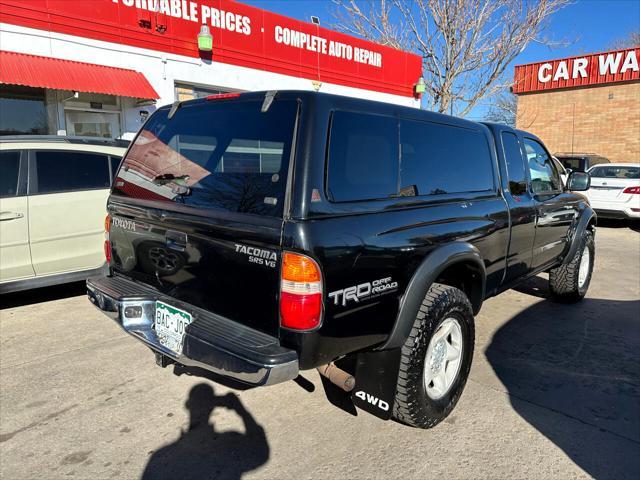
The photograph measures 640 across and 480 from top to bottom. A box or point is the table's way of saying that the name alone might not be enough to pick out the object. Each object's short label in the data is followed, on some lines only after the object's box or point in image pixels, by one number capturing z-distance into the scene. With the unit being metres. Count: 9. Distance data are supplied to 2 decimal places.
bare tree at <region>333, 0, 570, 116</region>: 19.52
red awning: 7.53
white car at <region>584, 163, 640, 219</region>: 10.54
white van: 4.67
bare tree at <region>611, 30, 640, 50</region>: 40.93
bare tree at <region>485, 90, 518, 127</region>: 36.84
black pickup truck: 2.17
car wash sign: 20.09
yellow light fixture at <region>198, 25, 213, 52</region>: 10.02
